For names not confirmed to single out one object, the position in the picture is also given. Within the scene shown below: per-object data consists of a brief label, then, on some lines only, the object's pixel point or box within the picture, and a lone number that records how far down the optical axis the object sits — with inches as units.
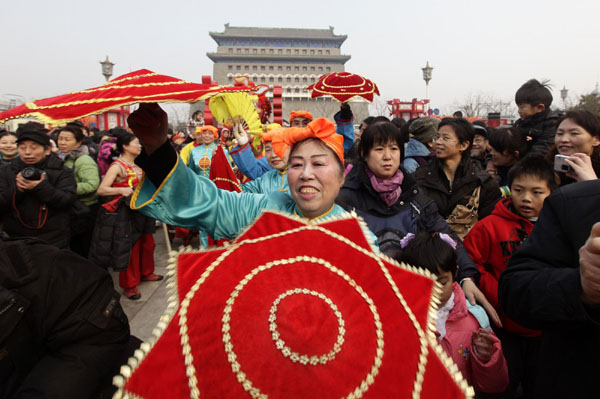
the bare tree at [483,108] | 1582.2
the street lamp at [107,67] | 611.8
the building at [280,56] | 2196.1
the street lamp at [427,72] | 796.6
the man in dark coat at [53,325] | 44.4
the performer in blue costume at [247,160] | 144.2
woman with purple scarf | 83.4
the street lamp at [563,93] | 920.4
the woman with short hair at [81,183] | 149.2
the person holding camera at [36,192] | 125.9
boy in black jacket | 139.6
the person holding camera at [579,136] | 88.9
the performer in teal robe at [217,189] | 48.1
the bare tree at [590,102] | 717.3
